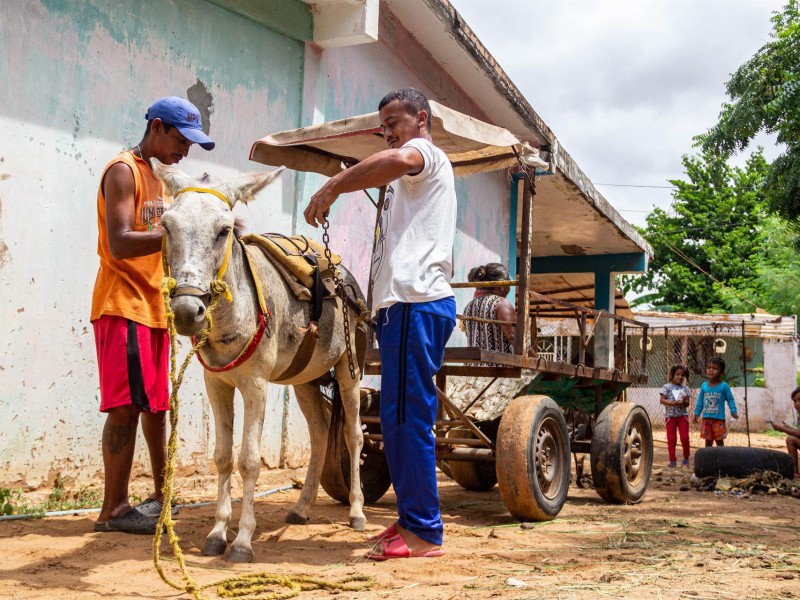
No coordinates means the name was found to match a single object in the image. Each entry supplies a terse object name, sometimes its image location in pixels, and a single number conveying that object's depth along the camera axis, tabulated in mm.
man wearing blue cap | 4352
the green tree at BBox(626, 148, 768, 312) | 35312
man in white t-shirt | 3951
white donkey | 3562
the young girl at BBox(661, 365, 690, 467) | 11719
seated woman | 6312
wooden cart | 5152
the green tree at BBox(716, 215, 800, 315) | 30516
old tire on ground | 8484
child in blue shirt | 11281
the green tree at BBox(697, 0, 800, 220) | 12312
